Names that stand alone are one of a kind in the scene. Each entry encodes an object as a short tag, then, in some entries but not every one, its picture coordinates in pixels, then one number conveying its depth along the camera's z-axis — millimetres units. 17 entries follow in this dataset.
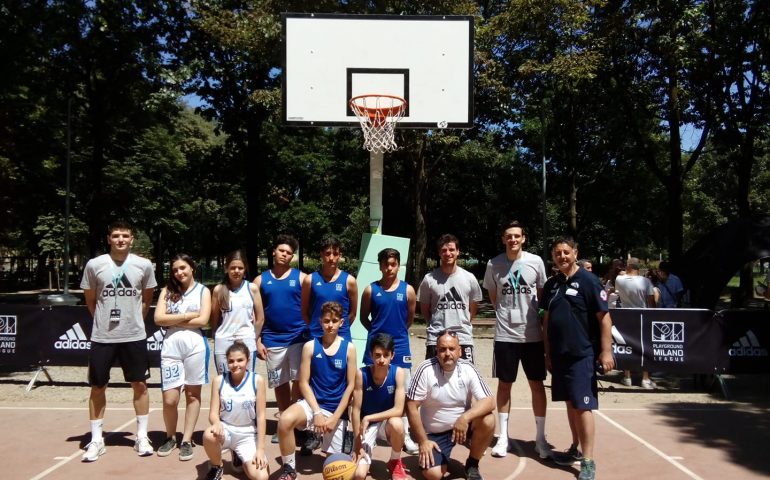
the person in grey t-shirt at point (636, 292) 9094
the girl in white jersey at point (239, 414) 4746
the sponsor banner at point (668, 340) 8203
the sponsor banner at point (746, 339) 8250
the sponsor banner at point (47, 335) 8336
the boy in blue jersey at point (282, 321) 5770
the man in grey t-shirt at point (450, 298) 5562
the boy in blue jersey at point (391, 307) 5457
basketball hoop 7676
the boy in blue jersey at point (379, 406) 4770
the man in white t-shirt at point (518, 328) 5496
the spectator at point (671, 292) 9430
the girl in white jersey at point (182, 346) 5422
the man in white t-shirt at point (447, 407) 4727
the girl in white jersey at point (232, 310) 5555
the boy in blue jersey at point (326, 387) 4836
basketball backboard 7867
